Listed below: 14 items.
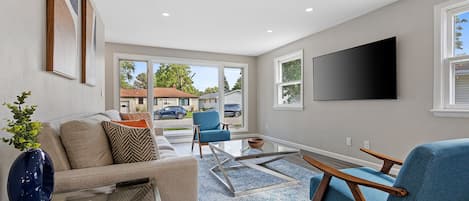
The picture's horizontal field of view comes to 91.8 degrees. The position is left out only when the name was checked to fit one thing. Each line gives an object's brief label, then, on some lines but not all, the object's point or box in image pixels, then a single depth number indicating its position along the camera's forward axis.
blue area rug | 2.24
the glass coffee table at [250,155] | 2.38
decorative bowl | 2.81
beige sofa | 1.24
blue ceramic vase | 0.83
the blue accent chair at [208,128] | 3.89
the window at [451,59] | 2.34
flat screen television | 2.91
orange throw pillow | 2.04
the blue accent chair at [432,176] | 0.97
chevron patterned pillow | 1.50
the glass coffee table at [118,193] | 1.14
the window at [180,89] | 4.96
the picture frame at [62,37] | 1.53
